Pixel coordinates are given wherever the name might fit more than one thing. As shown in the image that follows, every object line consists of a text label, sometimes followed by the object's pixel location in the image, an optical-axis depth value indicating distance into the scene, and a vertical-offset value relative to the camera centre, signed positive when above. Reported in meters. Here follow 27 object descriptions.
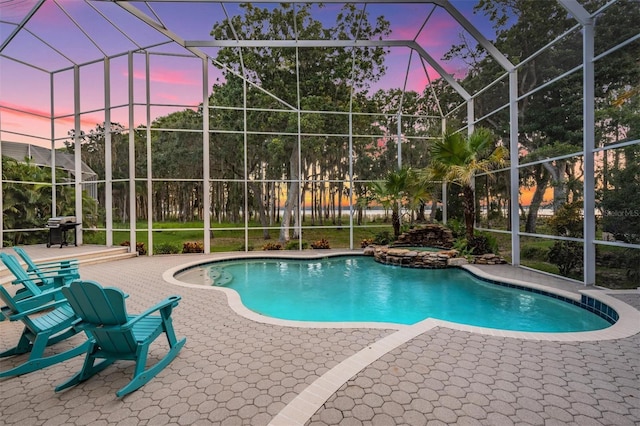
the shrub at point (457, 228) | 10.97 -0.66
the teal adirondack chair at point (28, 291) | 3.62 -0.97
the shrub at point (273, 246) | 11.95 -1.36
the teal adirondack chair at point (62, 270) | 4.40 -0.88
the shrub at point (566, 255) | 7.04 -1.06
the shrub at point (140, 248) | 10.62 -1.26
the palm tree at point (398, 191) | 11.20 +0.63
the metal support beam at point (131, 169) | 10.23 +1.29
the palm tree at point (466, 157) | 8.77 +1.44
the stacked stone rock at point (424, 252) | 9.05 -1.30
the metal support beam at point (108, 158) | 10.47 +1.68
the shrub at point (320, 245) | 12.24 -1.35
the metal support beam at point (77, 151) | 10.92 +1.99
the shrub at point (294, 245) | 12.17 -1.35
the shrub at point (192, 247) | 11.04 -1.30
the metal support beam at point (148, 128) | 10.26 +2.61
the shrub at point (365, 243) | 12.20 -1.29
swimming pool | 5.23 -1.77
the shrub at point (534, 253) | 7.97 -1.13
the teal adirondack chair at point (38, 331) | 2.93 -1.14
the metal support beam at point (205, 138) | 10.61 +2.32
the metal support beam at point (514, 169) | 8.55 +1.06
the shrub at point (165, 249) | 10.96 -1.34
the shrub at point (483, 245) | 9.49 -1.07
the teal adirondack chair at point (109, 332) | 2.54 -1.01
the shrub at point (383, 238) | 11.88 -1.08
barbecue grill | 10.24 -0.57
